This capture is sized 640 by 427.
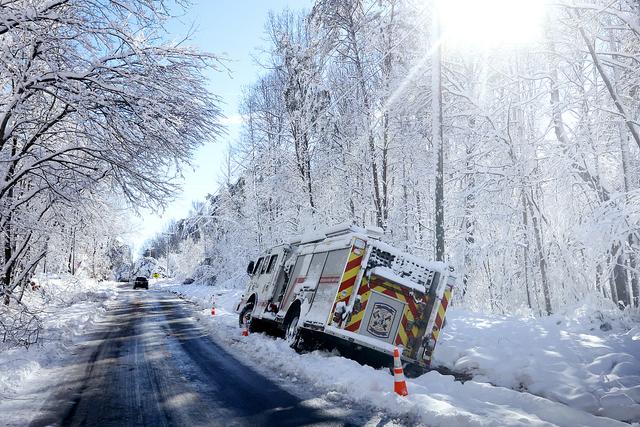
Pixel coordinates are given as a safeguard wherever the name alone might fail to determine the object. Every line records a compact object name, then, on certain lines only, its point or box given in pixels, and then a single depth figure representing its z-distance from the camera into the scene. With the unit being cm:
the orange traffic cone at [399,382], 591
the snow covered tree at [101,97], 671
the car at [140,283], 5350
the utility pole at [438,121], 1266
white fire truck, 858
